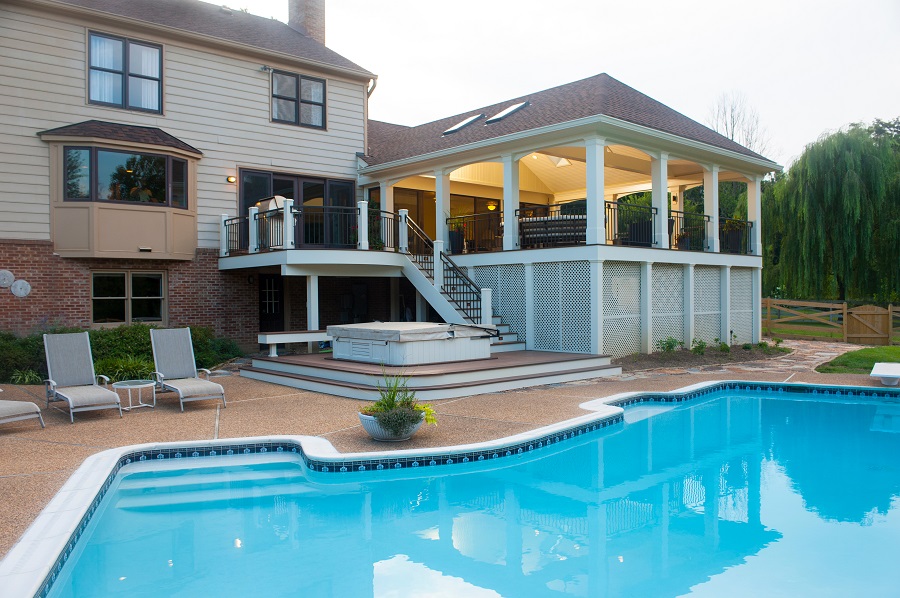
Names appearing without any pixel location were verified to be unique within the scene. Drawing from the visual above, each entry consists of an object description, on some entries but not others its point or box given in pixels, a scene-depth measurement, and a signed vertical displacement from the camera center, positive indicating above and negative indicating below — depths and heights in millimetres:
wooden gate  20828 -800
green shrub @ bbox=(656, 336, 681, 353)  15891 -1039
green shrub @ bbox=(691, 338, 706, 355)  16250 -1115
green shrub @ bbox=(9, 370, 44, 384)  12609 -1342
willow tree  22578 +2858
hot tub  11844 -728
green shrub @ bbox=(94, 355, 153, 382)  12383 -1182
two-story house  14391 +2444
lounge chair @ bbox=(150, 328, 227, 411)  10766 -877
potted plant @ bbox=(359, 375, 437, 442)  7820 -1330
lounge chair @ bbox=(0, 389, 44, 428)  8320 -1301
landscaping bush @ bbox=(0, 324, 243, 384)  12625 -927
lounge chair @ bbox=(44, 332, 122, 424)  9328 -989
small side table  10041 -1201
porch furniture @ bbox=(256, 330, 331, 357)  13984 -714
